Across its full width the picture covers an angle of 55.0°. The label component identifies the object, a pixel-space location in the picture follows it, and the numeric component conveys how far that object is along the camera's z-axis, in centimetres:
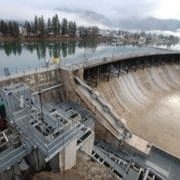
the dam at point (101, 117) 979
